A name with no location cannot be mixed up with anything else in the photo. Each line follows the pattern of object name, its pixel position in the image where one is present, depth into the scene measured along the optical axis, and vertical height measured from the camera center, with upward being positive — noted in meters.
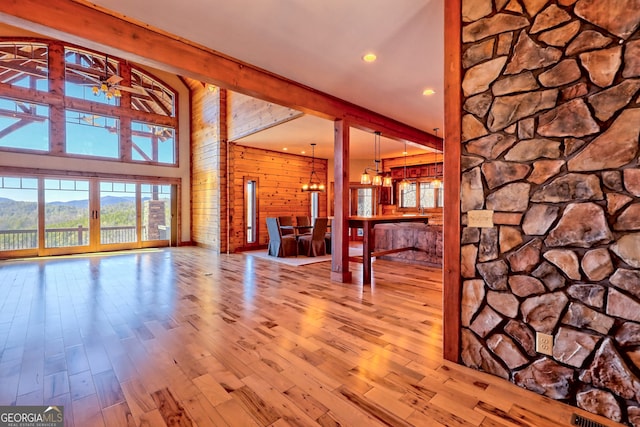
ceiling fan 5.52 +2.54
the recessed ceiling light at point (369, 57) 3.26 +1.76
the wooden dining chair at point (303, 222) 8.51 -0.30
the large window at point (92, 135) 7.60 +2.14
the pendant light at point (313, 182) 9.15 +1.07
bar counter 5.68 -0.62
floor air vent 1.57 -1.14
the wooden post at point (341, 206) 4.65 +0.10
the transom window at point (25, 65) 6.84 +3.60
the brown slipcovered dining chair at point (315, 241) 7.07 -0.71
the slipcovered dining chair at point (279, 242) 7.10 -0.72
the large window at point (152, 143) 8.55 +2.14
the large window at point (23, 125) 6.77 +2.14
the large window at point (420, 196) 9.46 +0.52
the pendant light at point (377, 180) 5.46 +0.63
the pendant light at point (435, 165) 8.91 +1.47
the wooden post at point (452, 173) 2.16 +0.29
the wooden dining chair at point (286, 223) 8.15 -0.29
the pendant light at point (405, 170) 9.34 +1.41
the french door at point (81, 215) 6.92 -0.01
